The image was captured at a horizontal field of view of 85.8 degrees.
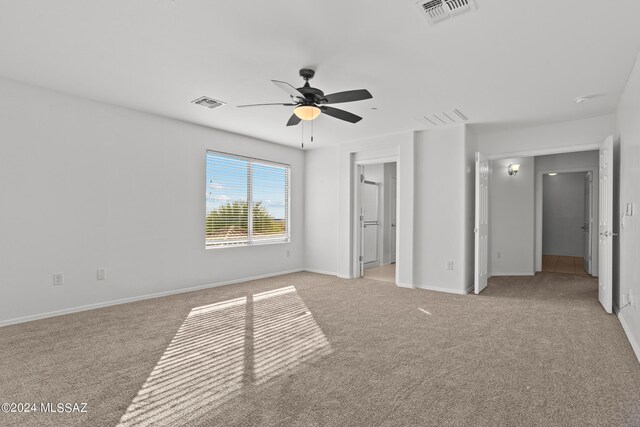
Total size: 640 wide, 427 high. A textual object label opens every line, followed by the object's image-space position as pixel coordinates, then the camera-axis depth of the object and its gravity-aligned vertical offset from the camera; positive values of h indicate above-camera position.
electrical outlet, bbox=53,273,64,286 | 3.82 -0.74
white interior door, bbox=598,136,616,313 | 3.91 -0.17
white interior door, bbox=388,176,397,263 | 8.17 -0.22
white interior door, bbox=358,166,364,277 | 6.32 -0.05
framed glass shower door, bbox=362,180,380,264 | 7.66 -0.23
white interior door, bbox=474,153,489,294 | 5.06 -0.16
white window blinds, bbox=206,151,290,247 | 5.47 +0.20
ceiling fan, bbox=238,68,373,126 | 2.99 +1.02
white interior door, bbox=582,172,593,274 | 6.65 -0.19
